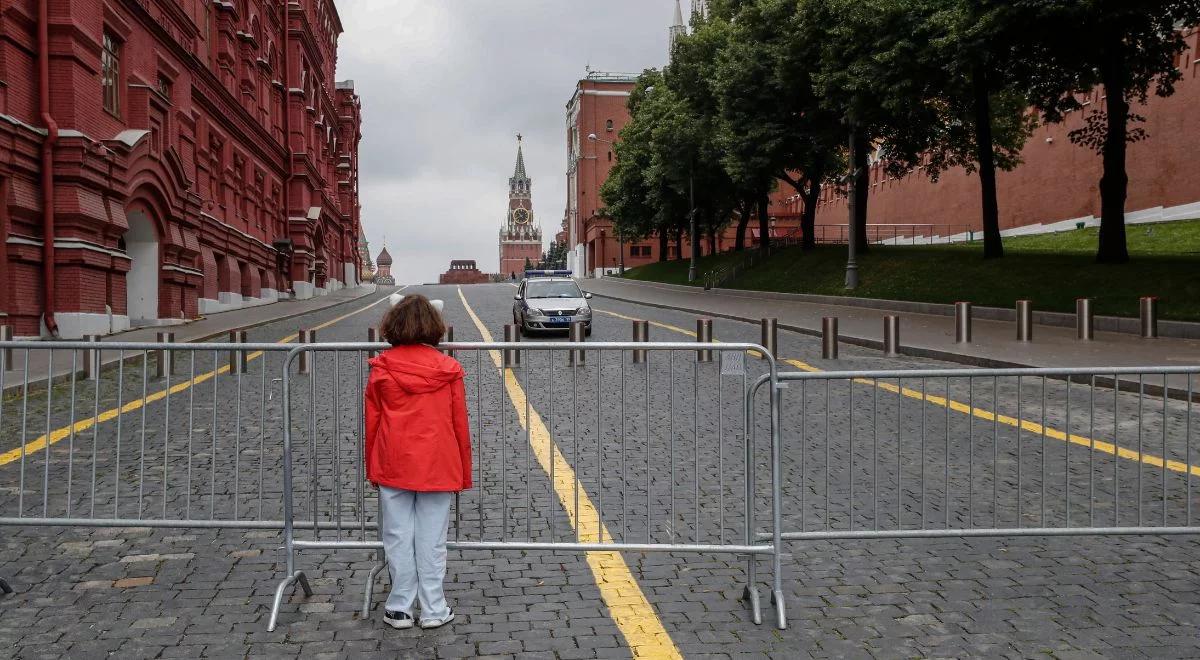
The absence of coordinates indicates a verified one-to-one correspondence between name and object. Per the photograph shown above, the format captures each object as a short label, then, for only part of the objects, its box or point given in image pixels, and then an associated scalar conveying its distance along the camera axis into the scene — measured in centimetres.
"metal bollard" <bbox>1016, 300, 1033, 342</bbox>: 1725
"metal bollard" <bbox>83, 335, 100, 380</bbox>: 1012
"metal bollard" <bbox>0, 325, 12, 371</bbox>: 1558
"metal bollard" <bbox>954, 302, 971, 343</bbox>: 1695
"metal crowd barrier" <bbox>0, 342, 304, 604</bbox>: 556
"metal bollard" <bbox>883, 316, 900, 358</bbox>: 1577
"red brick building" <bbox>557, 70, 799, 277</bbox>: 10456
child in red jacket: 435
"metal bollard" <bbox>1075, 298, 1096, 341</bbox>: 1722
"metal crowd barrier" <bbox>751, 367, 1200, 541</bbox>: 511
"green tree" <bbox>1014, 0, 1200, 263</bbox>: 2119
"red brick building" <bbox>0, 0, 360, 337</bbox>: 1831
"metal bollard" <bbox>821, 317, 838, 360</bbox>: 1529
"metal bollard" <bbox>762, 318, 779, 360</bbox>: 1433
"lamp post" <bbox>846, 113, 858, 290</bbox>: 2950
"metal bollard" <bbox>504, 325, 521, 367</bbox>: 1182
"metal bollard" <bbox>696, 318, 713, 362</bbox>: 1366
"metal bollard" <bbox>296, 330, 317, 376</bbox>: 1152
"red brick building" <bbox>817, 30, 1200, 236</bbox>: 4044
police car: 2048
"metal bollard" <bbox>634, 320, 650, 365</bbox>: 1439
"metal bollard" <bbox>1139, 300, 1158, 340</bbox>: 1711
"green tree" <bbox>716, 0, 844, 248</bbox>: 3388
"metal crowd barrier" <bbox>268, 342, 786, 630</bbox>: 486
